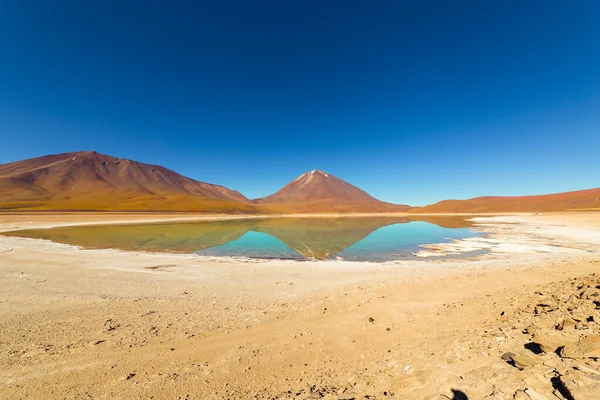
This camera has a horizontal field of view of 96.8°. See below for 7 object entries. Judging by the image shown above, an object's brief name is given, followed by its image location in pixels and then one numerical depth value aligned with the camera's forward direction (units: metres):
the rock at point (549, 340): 4.62
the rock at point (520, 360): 4.14
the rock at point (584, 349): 3.98
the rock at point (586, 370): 3.42
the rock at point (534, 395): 3.23
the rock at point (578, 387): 3.08
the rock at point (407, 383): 4.04
